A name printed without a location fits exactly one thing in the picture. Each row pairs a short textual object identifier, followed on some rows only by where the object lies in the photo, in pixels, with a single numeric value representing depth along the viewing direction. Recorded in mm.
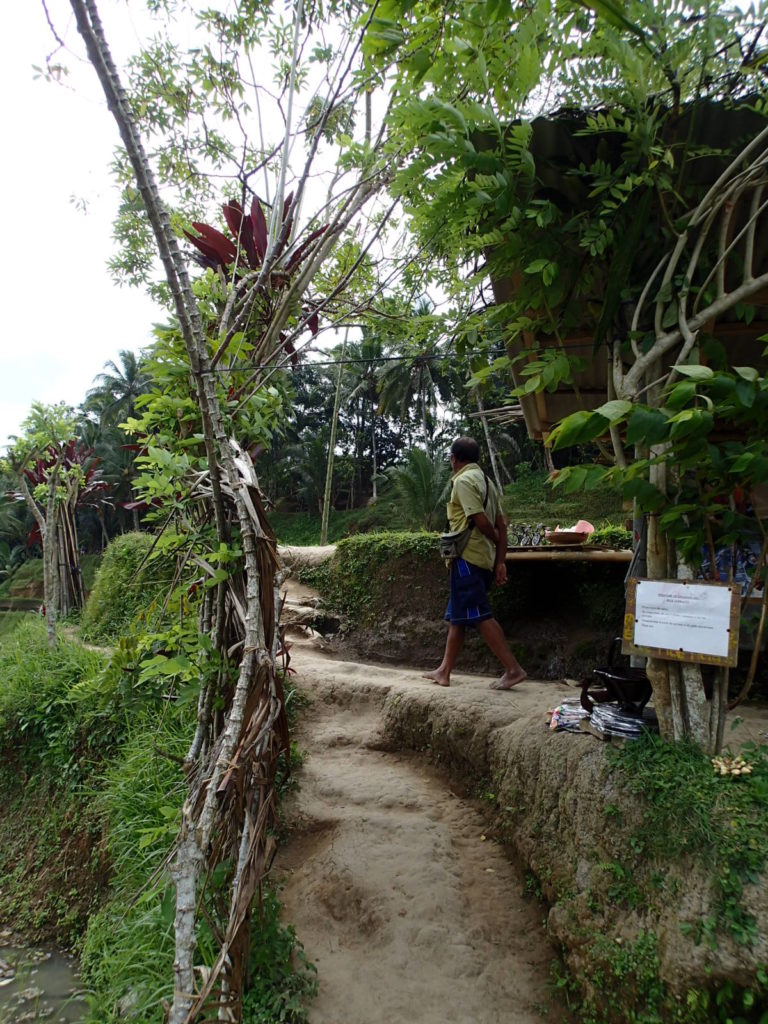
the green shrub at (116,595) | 7705
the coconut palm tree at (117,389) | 31859
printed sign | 2293
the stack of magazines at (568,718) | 3014
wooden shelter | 2365
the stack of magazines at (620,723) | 2561
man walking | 4332
